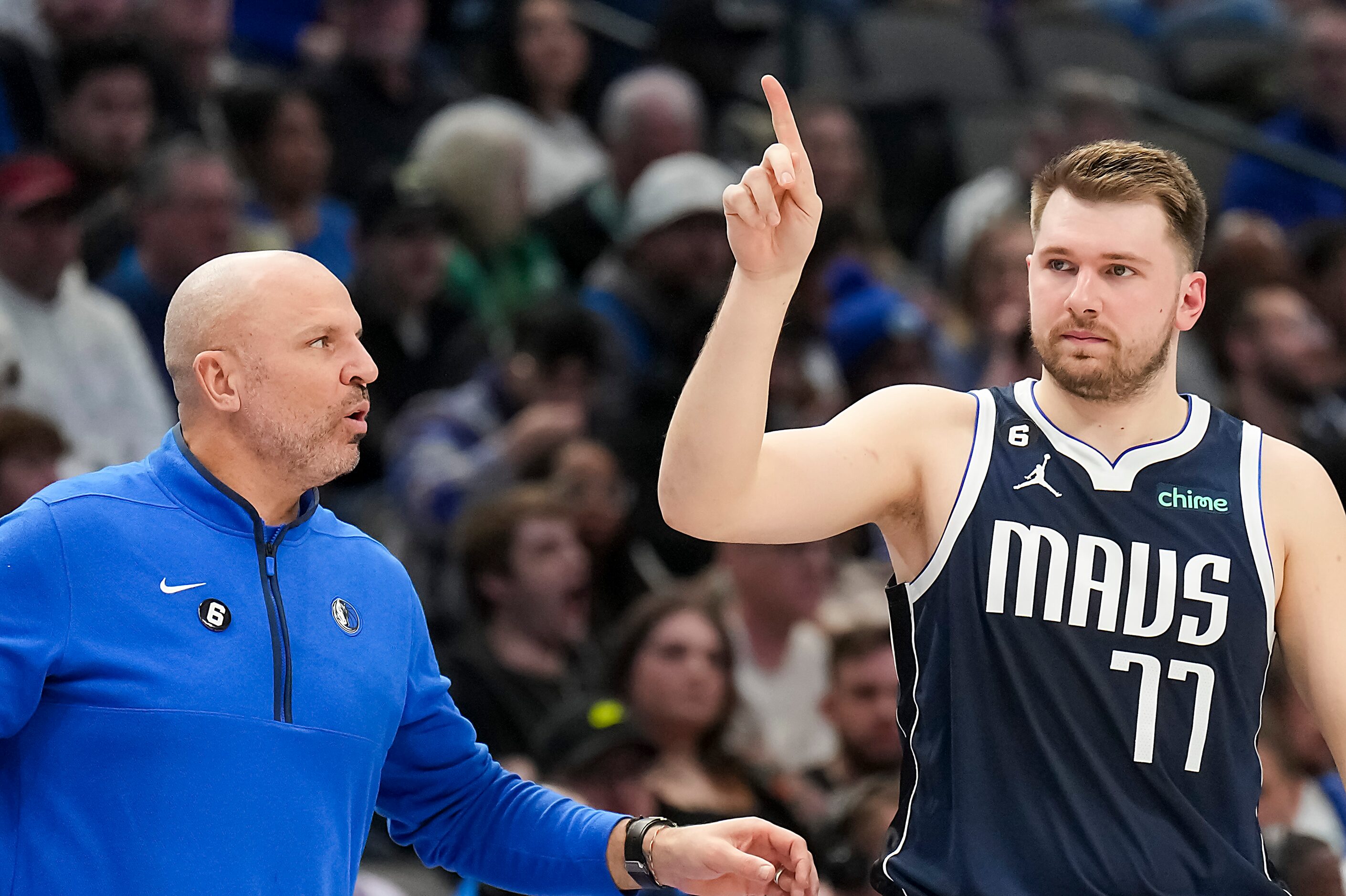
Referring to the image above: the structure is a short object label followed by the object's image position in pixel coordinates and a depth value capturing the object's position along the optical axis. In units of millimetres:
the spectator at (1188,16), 23922
